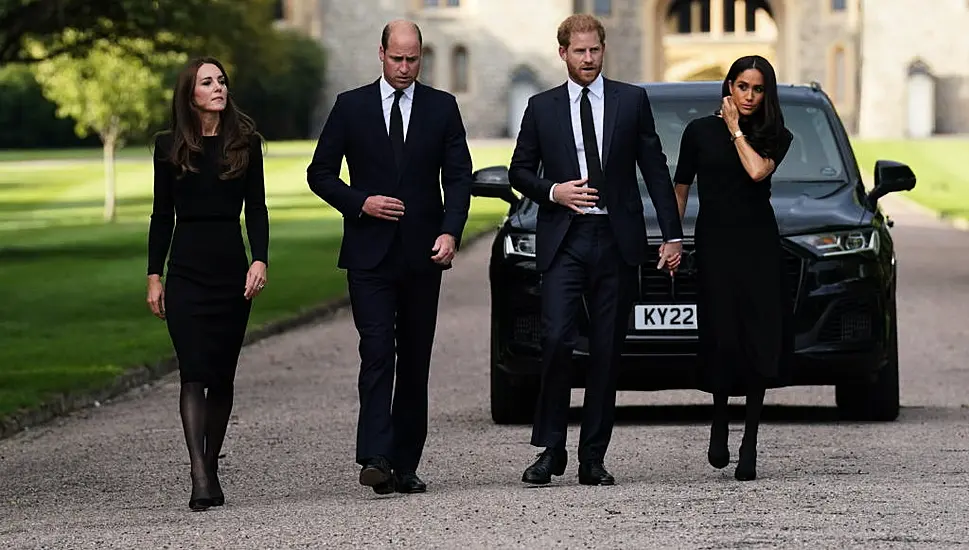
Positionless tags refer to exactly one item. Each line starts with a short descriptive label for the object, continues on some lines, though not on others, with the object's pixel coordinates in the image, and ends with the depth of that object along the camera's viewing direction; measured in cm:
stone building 17687
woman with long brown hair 1636
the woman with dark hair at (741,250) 1752
